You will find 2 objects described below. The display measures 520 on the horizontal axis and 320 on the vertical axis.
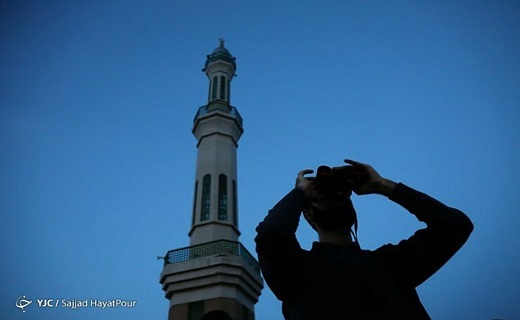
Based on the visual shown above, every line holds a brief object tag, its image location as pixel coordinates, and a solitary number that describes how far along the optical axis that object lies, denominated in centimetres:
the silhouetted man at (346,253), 197
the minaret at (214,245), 1284
